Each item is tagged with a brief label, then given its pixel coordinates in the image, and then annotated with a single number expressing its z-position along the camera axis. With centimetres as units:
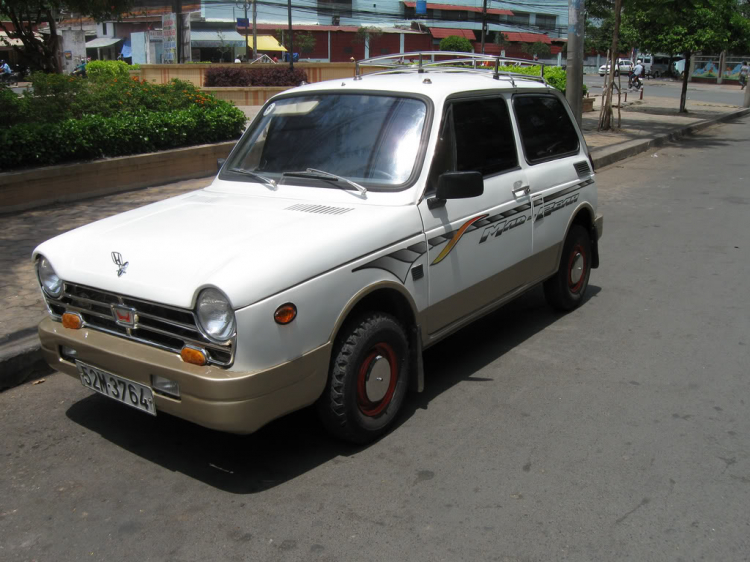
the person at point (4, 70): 3342
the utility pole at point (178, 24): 1908
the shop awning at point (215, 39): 6008
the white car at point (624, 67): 5938
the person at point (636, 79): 3903
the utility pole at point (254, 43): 5266
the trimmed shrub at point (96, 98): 1012
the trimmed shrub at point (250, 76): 2412
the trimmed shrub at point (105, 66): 1246
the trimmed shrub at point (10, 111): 976
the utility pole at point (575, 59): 1284
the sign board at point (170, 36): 2147
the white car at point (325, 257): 334
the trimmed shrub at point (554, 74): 2069
